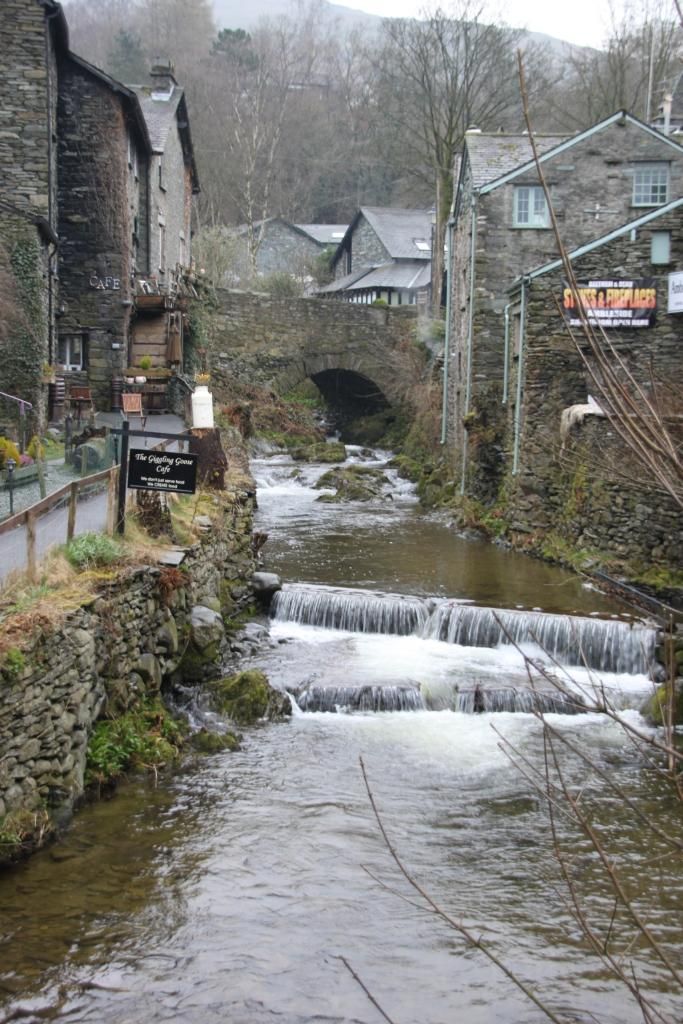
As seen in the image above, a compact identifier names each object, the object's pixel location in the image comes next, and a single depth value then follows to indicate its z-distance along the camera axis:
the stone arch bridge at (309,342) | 35.59
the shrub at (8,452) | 14.80
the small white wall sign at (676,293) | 19.69
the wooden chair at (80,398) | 21.89
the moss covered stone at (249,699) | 11.32
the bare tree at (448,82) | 36.81
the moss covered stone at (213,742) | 10.41
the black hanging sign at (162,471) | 11.38
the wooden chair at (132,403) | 21.29
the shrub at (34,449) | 16.73
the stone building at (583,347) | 19.16
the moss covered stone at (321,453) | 32.09
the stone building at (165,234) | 27.45
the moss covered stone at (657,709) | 11.24
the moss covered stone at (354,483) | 25.58
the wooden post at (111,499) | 11.66
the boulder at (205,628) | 12.12
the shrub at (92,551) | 10.66
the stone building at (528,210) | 24.09
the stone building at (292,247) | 58.62
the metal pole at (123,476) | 11.49
